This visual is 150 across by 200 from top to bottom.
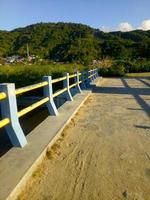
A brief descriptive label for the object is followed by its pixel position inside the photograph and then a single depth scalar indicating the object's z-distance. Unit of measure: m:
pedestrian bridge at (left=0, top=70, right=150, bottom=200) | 1.80
